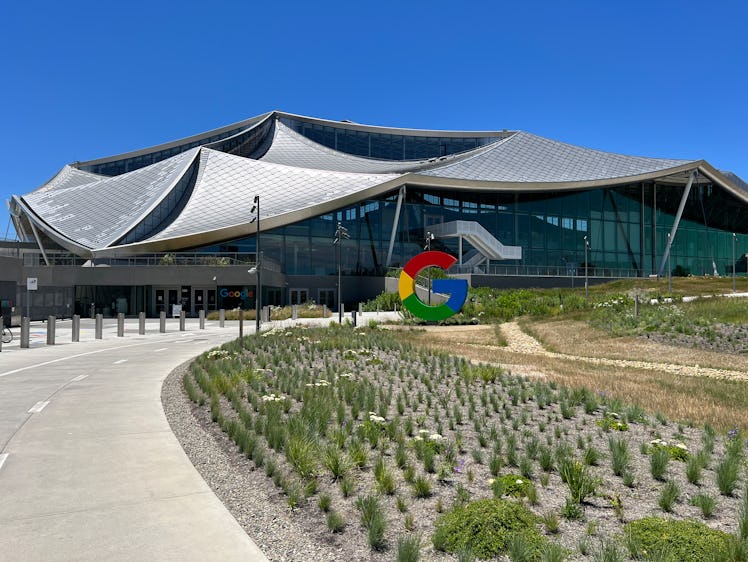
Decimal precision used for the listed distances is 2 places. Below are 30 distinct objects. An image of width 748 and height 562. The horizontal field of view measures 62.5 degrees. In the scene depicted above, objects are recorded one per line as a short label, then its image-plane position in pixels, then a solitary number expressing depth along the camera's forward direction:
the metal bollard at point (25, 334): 24.44
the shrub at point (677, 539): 4.79
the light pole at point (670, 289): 47.03
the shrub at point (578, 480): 6.11
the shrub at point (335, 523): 5.57
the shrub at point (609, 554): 4.53
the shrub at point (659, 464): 6.88
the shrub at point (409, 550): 4.71
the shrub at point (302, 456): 7.00
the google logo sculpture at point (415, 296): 34.03
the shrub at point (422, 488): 6.35
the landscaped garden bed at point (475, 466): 5.26
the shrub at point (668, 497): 5.93
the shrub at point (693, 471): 6.74
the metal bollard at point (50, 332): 26.25
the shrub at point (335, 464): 6.94
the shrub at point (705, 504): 5.76
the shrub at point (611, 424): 9.32
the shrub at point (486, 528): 5.04
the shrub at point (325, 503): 6.03
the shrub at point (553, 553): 4.57
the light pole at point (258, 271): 28.81
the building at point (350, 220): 54.97
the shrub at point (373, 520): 5.22
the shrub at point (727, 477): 6.40
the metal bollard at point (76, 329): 28.24
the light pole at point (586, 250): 50.69
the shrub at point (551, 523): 5.40
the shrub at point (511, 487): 6.22
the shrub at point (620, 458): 7.04
